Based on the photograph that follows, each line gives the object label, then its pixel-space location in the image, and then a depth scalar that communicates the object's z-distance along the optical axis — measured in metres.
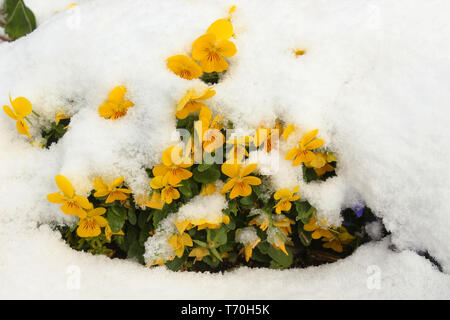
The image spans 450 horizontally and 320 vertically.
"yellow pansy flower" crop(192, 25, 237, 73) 0.63
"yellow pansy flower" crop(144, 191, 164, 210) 0.64
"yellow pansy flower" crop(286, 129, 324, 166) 0.62
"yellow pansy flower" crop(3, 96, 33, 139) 0.65
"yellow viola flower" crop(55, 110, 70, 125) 0.67
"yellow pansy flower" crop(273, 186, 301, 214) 0.64
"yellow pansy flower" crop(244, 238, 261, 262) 0.68
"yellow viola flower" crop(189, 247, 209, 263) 0.68
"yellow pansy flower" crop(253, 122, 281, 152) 0.63
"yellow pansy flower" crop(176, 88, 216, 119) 0.61
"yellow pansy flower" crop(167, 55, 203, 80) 0.64
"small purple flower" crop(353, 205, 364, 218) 0.67
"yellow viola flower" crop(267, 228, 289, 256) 0.68
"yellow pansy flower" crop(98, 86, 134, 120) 0.64
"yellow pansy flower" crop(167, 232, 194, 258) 0.66
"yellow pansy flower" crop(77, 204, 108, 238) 0.64
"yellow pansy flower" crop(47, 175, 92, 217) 0.61
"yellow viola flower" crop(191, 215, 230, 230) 0.64
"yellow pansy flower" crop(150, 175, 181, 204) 0.63
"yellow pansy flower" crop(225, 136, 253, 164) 0.62
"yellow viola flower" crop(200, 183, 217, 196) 0.65
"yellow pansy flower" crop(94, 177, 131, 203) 0.63
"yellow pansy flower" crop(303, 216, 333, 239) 0.68
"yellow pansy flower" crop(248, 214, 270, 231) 0.67
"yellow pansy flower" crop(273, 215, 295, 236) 0.67
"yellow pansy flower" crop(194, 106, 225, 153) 0.62
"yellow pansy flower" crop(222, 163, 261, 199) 0.62
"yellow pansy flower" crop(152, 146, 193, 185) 0.61
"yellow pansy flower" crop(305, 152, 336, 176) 0.64
